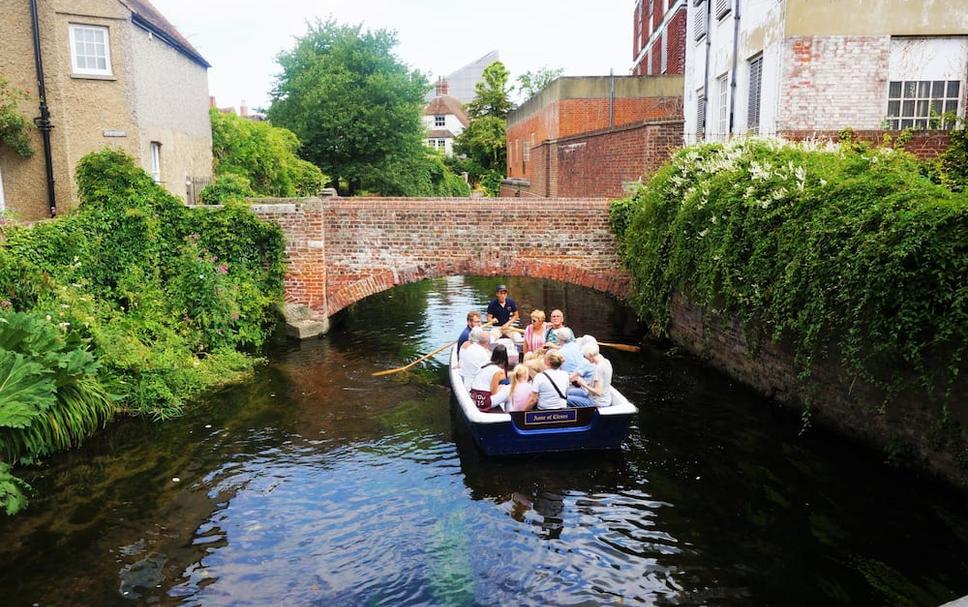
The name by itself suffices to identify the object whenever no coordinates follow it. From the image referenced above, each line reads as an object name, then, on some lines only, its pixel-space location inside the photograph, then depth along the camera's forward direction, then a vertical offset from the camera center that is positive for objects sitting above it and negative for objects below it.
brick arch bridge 14.86 -0.70
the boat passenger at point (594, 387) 9.02 -2.30
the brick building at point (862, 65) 13.48 +2.56
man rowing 13.00 -1.88
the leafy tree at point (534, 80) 51.28 +8.76
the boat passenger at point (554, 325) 11.10 -1.86
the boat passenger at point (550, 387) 8.86 -2.23
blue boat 8.80 -2.74
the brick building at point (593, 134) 17.81 +2.07
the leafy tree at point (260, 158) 23.47 +1.62
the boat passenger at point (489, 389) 9.29 -2.37
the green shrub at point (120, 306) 8.85 -1.57
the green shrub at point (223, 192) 15.55 +0.35
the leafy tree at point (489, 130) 48.19 +4.96
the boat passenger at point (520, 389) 8.98 -2.28
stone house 16.61 +2.97
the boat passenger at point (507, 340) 11.39 -2.20
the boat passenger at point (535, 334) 11.19 -2.03
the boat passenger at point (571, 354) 9.49 -1.97
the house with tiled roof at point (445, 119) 64.88 +7.98
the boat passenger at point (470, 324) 10.98 -1.80
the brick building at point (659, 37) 24.72 +6.29
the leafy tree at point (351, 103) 28.53 +4.11
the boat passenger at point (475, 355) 10.02 -2.06
